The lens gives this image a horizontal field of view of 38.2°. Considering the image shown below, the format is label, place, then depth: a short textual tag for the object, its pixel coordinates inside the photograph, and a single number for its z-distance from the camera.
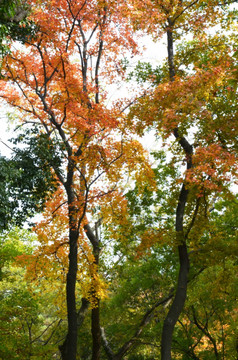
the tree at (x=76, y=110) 10.87
